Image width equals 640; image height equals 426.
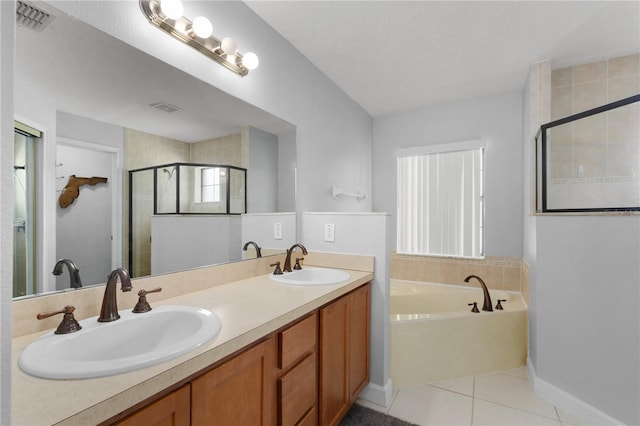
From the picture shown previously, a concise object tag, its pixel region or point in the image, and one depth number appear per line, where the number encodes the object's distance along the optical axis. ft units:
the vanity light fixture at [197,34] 4.03
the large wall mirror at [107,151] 3.17
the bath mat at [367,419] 5.74
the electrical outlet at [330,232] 6.77
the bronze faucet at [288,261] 6.31
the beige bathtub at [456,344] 7.09
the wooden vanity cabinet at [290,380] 2.53
